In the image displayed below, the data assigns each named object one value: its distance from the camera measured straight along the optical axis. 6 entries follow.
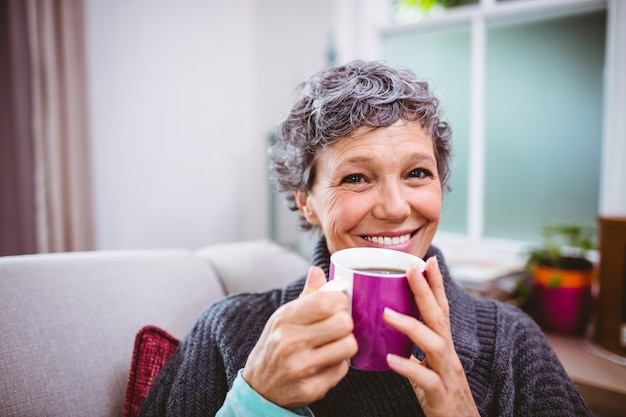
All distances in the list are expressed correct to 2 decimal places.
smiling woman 0.84
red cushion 0.90
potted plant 1.60
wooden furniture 1.25
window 2.19
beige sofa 0.85
